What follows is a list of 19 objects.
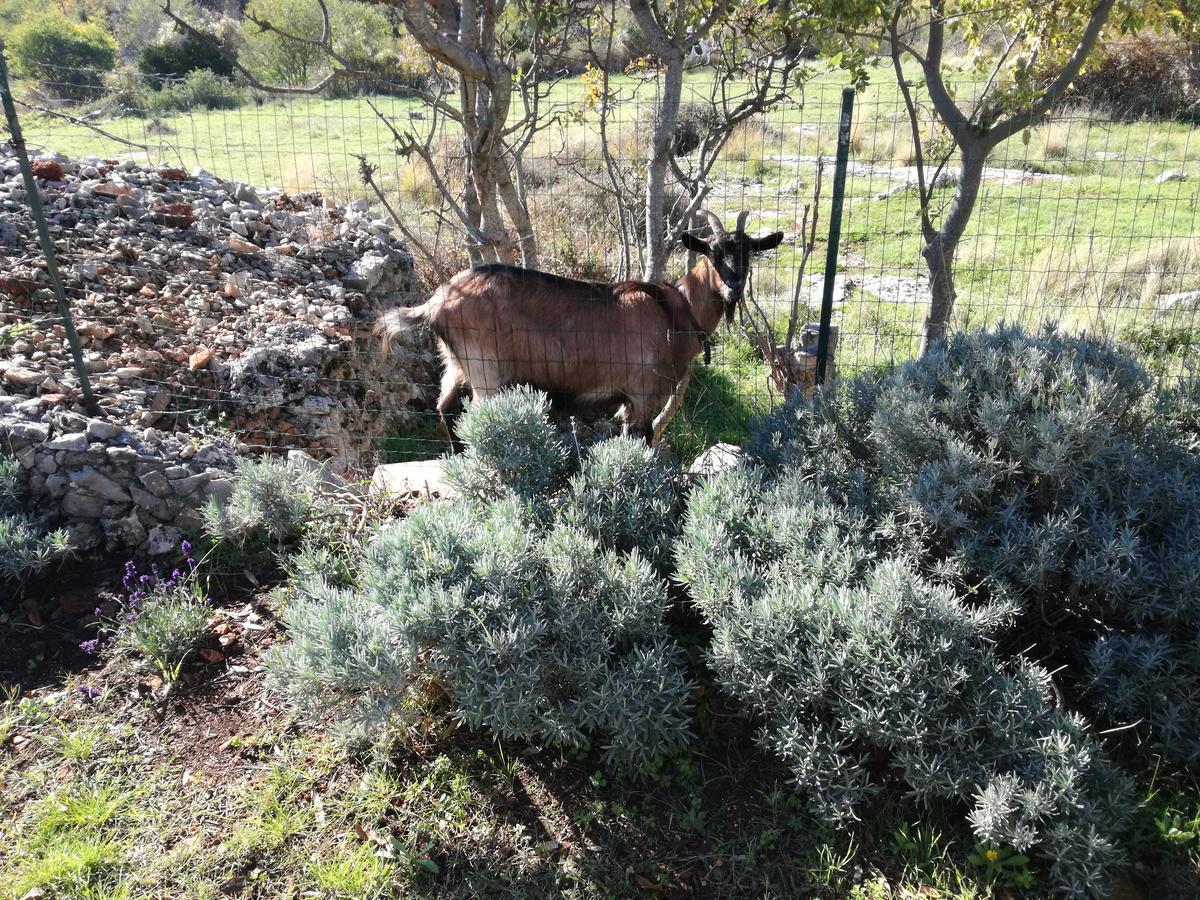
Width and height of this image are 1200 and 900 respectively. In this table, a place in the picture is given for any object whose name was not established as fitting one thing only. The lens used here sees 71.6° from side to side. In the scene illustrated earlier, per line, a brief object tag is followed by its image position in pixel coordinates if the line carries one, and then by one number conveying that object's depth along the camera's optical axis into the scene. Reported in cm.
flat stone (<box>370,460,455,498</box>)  462
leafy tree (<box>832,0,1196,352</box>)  534
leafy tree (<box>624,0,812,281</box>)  544
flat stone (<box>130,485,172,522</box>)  455
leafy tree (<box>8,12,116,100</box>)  3133
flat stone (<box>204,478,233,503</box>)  466
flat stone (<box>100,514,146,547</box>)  448
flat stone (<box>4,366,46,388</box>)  495
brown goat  539
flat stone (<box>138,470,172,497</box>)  458
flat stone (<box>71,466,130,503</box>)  452
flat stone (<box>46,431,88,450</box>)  455
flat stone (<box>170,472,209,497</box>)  463
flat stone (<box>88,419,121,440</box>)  464
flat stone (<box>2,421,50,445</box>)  458
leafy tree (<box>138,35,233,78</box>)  2792
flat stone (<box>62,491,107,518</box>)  450
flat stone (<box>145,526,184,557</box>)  446
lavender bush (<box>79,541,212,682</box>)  376
